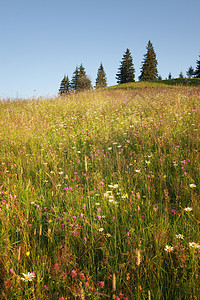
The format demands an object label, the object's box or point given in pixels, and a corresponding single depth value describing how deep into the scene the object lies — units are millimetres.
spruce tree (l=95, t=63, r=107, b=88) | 58594
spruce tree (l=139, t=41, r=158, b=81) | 51366
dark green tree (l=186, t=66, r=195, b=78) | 68338
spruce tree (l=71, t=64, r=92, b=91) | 56106
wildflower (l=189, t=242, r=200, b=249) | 1513
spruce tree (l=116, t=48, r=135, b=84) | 52312
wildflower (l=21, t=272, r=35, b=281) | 1311
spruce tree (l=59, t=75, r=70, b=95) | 62112
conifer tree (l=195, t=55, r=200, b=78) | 49494
